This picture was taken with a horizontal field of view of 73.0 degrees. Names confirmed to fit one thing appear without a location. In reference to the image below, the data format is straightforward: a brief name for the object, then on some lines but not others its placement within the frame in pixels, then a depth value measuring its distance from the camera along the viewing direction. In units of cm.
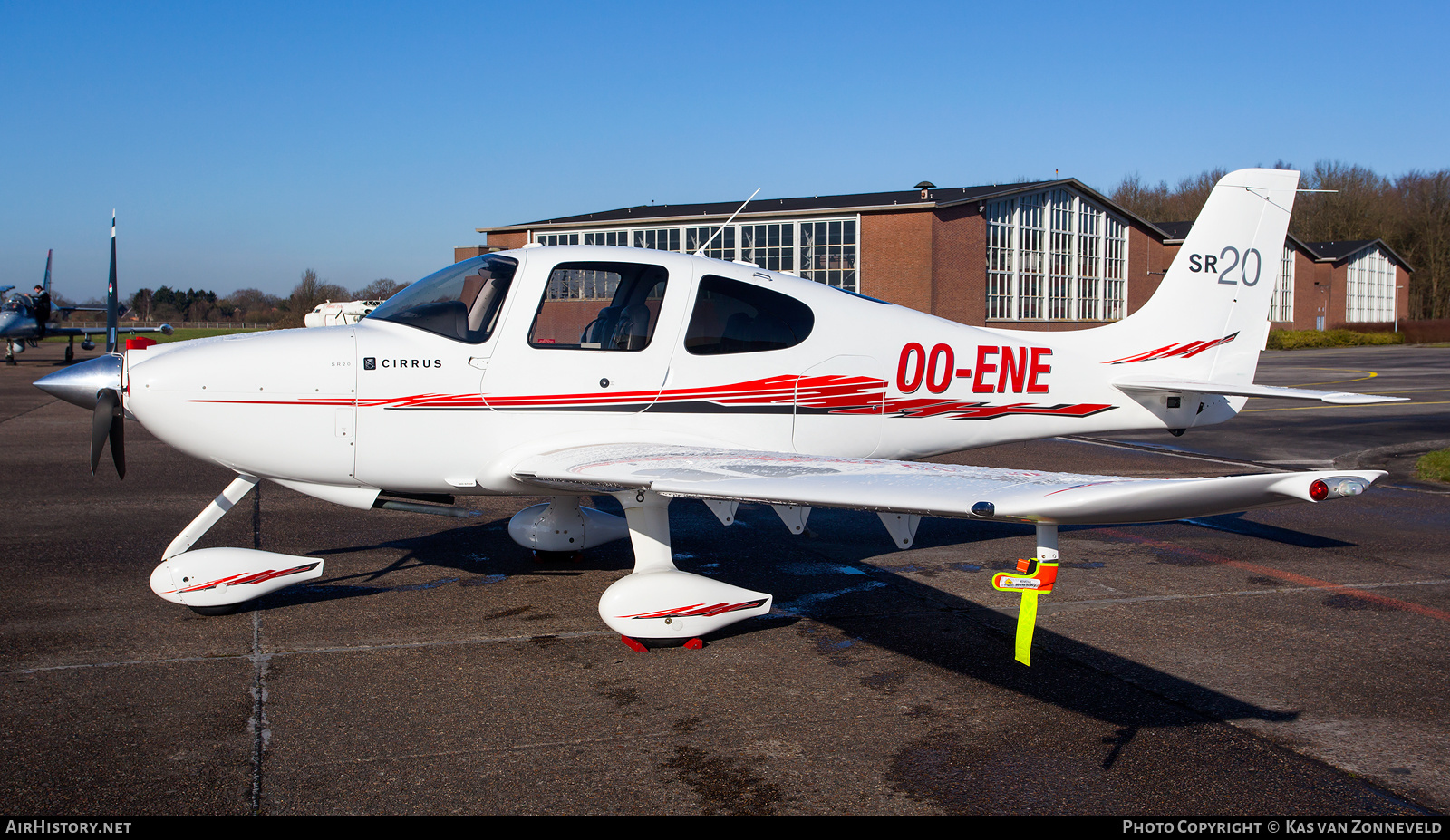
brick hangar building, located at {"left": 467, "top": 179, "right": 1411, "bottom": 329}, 3869
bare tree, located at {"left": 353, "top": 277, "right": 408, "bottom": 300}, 3778
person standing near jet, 3809
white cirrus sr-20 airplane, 542
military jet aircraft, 3738
